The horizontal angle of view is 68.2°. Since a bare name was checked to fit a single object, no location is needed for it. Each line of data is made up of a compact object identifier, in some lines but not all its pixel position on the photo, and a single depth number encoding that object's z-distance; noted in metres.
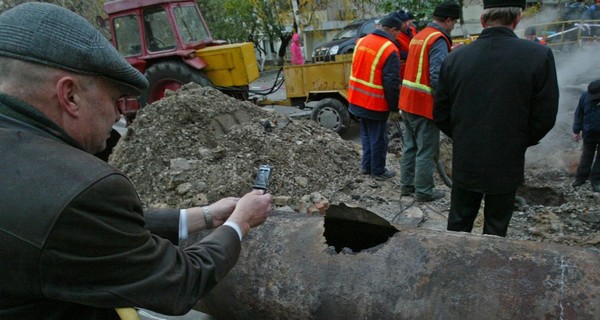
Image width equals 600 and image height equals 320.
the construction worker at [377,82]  4.44
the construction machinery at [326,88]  7.45
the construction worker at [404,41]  5.51
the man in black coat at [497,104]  2.40
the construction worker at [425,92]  3.75
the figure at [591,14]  14.41
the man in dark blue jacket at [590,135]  4.81
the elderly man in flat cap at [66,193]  0.95
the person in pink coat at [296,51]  14.81
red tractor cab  7.51
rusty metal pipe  1.46
